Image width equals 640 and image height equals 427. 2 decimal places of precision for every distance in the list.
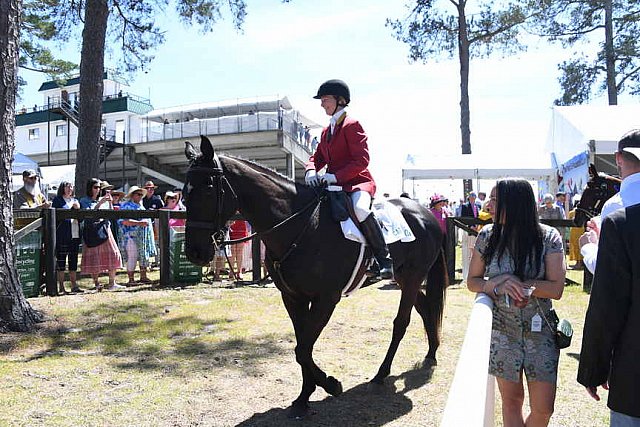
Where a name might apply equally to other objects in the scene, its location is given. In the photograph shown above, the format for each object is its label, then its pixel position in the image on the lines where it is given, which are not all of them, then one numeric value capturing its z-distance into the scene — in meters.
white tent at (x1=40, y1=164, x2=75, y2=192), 25.52
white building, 30.77
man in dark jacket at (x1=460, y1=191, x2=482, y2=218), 14.25
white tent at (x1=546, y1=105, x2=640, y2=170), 13.55
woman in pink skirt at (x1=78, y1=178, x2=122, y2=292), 9.23
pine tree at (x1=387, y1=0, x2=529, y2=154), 21.20
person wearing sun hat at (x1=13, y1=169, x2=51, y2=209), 8.95
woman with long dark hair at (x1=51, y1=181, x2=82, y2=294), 9.05
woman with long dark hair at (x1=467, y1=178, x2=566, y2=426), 2.92
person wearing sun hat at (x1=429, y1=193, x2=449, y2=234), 11.72
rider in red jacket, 4.68
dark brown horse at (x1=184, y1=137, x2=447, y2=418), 4.03
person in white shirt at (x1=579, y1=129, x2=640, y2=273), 2.36
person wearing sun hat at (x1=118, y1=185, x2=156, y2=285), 10.03
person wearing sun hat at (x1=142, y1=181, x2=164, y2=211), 12.05
